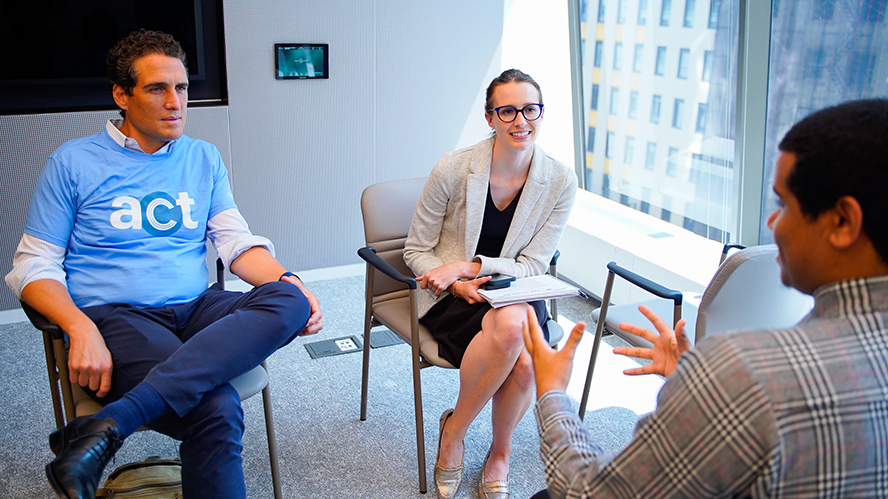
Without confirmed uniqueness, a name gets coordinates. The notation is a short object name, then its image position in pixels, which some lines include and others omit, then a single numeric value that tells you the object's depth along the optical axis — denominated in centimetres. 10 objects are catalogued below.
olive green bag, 191
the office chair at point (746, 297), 184
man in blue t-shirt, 169
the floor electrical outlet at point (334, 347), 317
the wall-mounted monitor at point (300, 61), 360
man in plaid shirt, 81
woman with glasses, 215
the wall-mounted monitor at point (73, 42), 307
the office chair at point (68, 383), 175
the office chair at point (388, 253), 236
